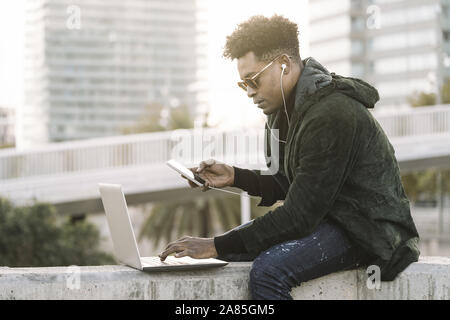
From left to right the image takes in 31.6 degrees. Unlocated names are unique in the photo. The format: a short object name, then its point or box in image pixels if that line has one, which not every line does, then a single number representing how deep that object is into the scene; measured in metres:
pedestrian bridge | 22.02
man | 3.05
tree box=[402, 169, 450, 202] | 43.00
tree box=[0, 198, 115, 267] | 18.05
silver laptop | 3.18
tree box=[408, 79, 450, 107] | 46.22
